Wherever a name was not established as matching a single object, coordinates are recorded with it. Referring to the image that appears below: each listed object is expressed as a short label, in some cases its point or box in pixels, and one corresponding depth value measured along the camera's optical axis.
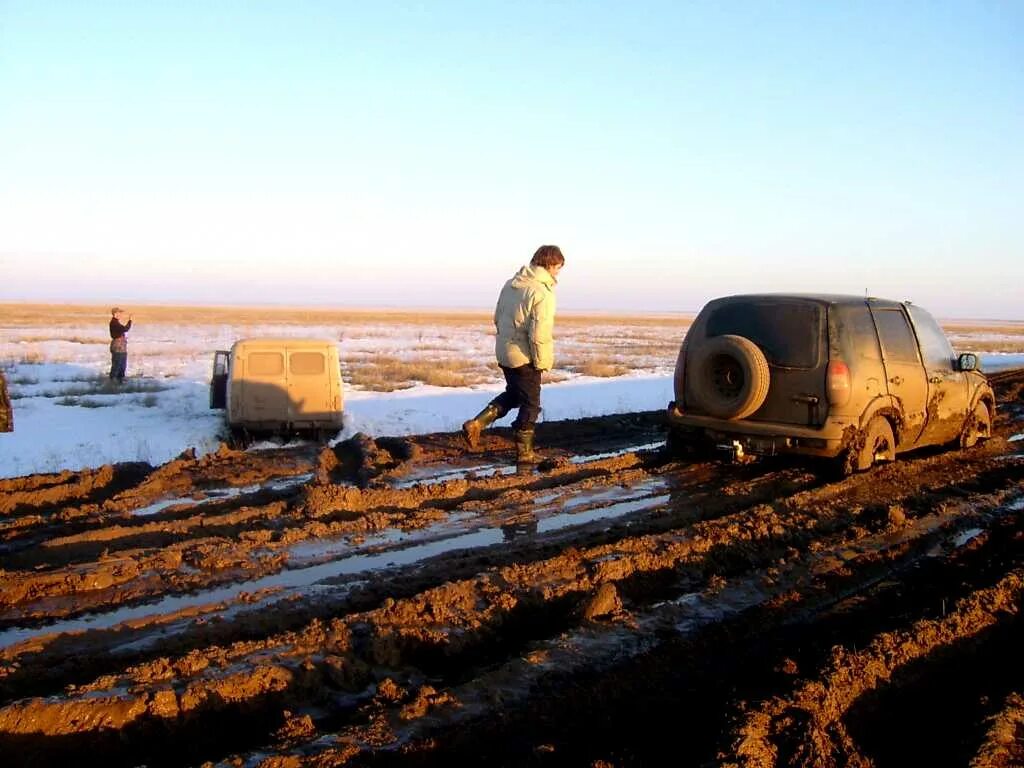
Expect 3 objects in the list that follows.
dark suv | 8.00
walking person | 8.91
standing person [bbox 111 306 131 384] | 20.30
